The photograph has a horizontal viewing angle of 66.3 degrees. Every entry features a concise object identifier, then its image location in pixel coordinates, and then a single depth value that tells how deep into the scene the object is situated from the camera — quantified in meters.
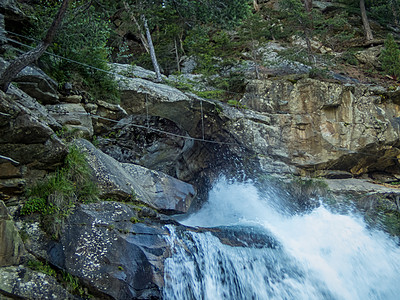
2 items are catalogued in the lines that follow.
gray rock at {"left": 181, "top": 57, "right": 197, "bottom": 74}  20.03
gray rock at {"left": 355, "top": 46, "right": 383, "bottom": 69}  21.69
